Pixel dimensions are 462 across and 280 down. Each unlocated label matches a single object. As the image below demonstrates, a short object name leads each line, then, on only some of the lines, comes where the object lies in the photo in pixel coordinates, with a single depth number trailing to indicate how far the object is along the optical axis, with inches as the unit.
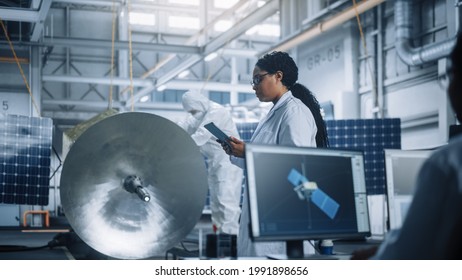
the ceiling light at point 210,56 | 331.3
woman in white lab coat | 86.7
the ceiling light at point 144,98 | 478.5
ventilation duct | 222.2
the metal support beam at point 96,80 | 415.5
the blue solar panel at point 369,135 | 210.2
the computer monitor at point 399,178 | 76.8
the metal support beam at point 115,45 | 303.4
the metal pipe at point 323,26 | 233.0
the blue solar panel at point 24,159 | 156.2
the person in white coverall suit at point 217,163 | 209.3
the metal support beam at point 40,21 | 230.7
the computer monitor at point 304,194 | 61.7
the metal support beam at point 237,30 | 268.7
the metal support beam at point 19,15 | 233.0
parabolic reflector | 100.0
